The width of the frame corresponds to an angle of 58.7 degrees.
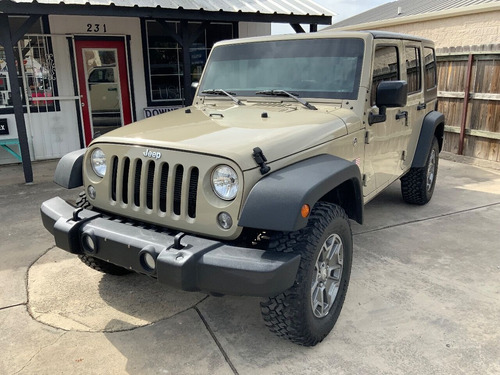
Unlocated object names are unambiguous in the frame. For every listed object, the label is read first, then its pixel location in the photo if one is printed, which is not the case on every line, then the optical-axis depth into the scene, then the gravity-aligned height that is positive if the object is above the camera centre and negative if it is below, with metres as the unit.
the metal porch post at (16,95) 6.35 -0.23
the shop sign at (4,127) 7.86 -0.82
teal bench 7.53 -1.04
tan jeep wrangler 2.34 -0.61
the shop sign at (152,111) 9.05 -0.68
